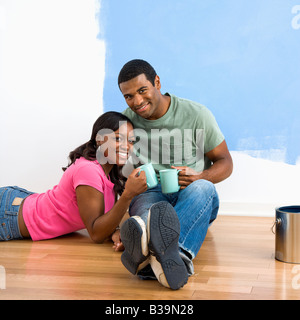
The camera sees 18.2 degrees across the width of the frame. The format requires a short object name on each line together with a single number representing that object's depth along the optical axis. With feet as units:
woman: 11.86
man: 10.41
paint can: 11.17
